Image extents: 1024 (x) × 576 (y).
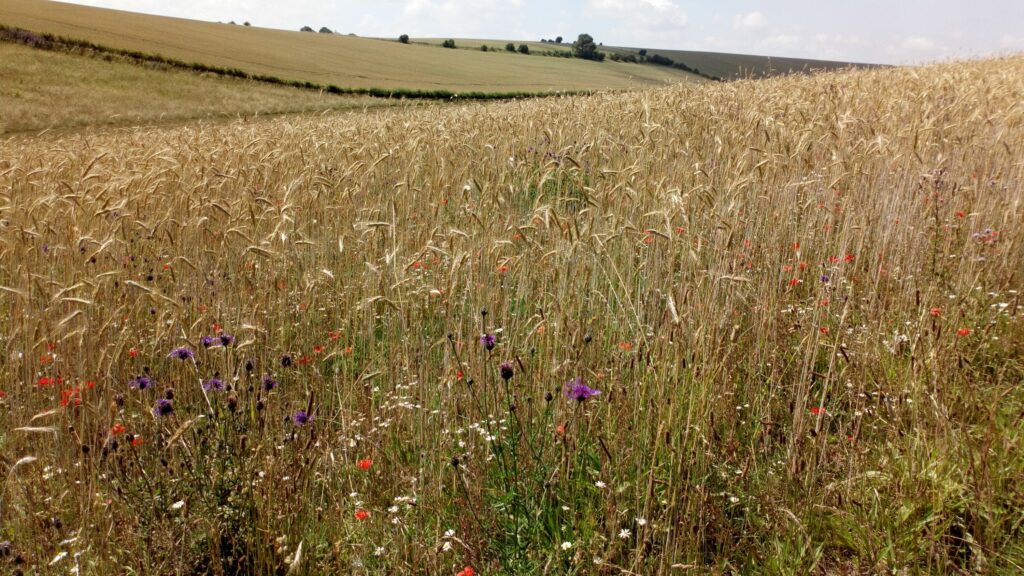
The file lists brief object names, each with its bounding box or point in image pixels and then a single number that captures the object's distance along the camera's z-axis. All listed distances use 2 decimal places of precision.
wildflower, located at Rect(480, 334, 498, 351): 2.08
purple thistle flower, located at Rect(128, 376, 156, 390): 2.19
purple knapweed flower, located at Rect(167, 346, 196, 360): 2.24
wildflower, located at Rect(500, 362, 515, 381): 1.91
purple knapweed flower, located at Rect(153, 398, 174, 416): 2.07
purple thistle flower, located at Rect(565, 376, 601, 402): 1.94
